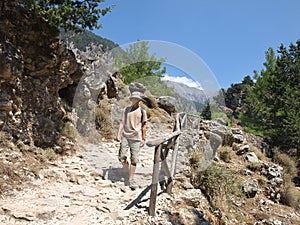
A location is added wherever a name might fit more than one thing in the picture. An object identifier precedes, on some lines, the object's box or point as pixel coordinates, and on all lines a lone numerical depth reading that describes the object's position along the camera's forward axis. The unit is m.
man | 4.49
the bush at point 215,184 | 5.72
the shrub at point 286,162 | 11.91
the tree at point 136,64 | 10.17
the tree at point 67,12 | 4.96
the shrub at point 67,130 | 6.32
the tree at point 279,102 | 14.87
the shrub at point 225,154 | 9.10
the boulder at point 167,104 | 13.57
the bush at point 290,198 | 8.33
